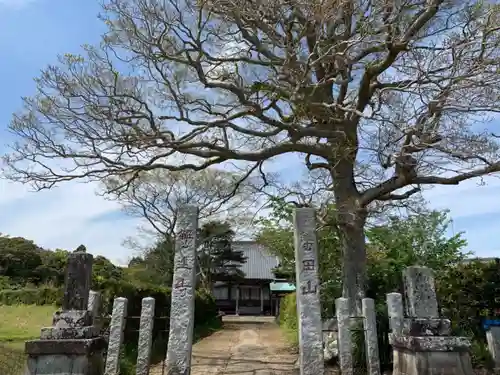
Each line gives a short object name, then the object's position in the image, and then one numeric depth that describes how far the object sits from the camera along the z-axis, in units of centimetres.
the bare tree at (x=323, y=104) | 875
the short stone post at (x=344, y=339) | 795
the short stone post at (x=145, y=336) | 799
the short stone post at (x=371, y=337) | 810
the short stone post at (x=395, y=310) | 769
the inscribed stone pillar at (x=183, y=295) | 673
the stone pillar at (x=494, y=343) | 857
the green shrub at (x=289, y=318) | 1527
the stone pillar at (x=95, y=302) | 832
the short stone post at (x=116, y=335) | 805
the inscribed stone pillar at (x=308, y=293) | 660
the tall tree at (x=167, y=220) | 2370
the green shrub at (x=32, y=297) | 1797
